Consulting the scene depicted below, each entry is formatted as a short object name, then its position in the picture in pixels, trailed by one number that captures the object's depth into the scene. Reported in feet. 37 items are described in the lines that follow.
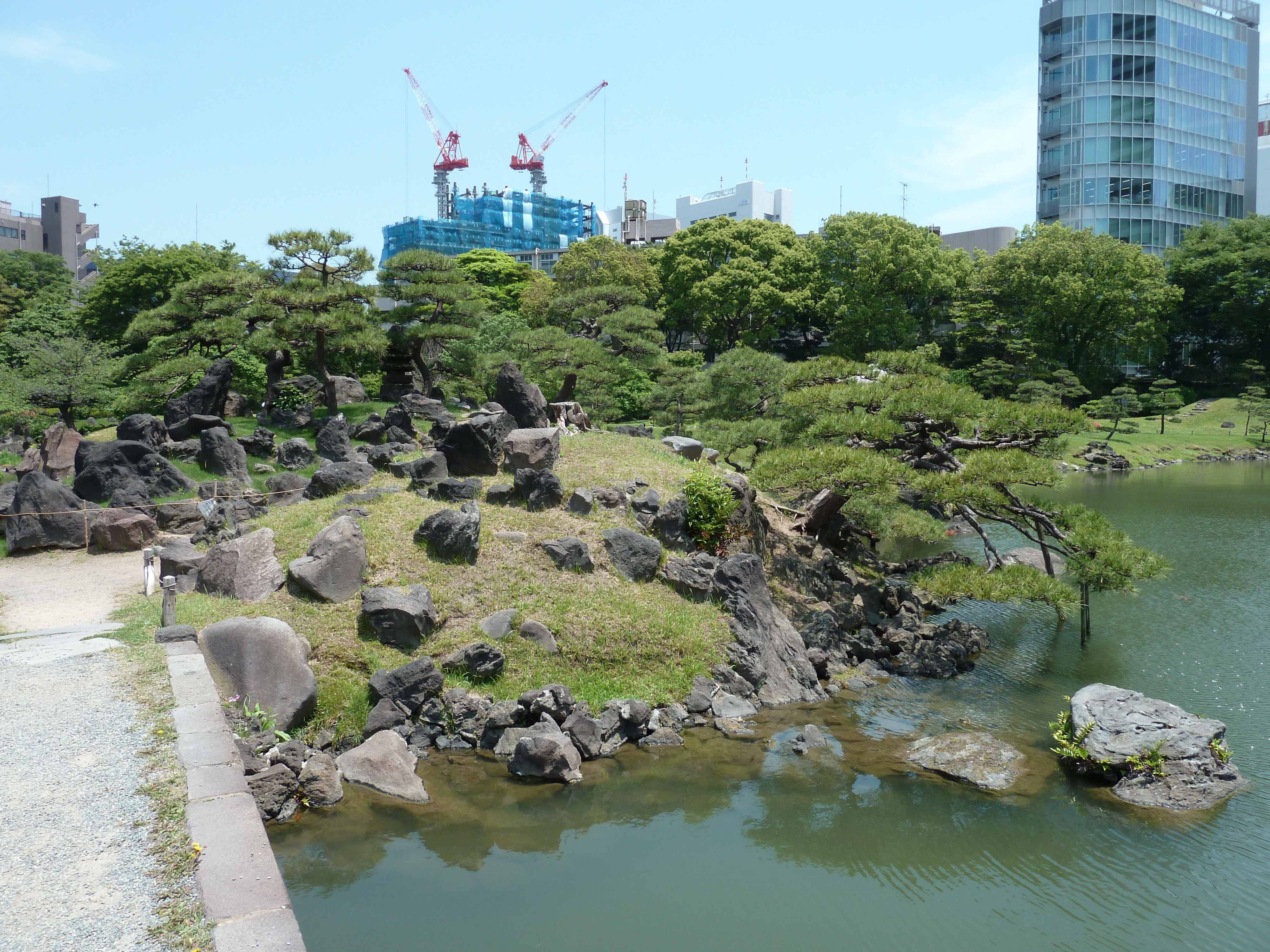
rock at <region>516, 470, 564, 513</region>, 54.29
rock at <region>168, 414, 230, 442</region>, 83.25
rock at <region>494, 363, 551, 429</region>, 65.67
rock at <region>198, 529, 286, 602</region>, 46.55
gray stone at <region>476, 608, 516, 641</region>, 44.04
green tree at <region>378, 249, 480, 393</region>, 104.42
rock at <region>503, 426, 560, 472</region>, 57.93
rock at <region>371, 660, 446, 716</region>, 40.01
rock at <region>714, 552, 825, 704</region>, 45.80
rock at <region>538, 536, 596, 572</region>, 49.06
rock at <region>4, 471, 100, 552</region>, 61.11
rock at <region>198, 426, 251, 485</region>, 76.48
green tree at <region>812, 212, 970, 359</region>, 175.11
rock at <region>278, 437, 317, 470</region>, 80.59
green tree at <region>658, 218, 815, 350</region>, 170.40
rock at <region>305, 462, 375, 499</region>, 60.64
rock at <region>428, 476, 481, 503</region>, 54.70
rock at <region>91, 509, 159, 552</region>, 61.46
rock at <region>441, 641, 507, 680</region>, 41.81
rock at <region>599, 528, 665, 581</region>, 49.88
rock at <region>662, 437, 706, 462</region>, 71.56
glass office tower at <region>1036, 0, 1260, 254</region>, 221.87
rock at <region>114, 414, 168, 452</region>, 75.82
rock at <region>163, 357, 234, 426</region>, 85.87
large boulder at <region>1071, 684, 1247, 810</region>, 34.58
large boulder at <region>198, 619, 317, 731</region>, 37.35
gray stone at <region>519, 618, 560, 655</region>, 44.09
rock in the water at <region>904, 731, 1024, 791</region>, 36.29
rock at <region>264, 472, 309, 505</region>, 66.08
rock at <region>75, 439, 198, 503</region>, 69.05
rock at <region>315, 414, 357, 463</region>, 79.25
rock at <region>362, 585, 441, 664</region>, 42.93
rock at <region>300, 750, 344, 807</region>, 33.60
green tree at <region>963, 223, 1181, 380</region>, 178.09
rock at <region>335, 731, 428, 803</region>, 34.83
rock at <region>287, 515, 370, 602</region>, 45.34
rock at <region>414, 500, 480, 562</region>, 48.19
